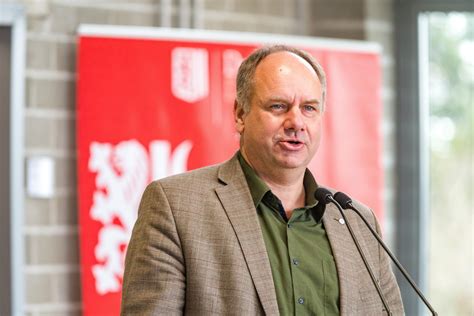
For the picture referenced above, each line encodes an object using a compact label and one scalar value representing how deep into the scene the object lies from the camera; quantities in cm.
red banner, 766
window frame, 926
